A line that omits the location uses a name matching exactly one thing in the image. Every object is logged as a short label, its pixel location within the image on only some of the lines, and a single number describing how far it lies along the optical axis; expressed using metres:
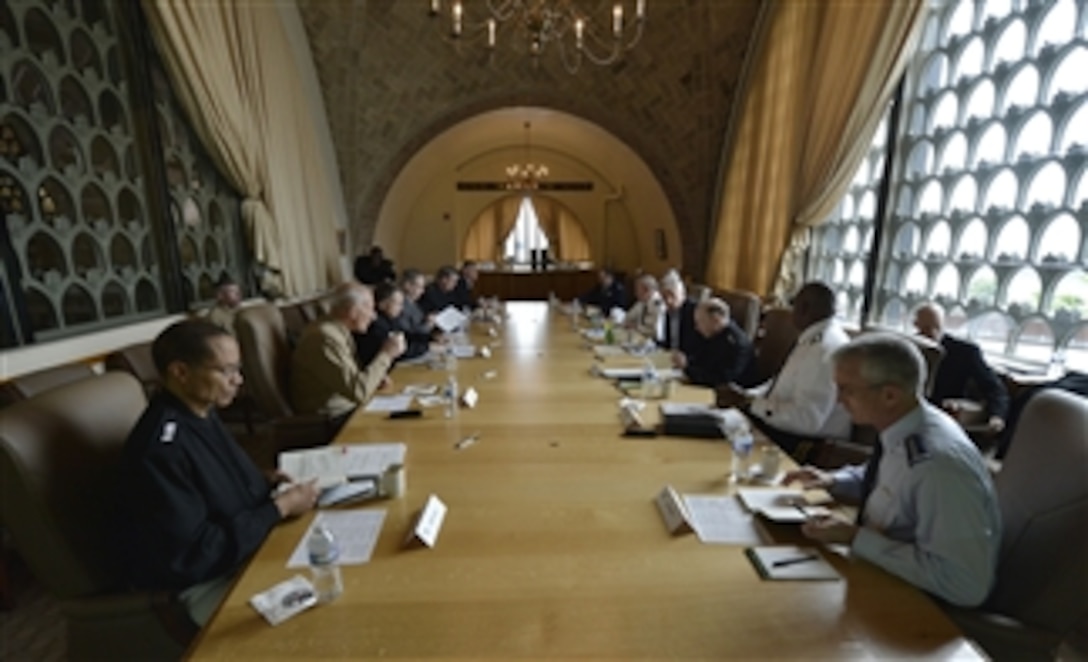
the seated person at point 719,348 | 3.10
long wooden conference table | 0.95
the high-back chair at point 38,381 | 2.03
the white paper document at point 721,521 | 1.31
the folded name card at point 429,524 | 1.26
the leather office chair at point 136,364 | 2.82
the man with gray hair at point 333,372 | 2.64
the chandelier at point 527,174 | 10.52
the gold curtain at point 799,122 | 3.98
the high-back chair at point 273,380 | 2.52
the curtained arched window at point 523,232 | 13.31
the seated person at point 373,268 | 6.92
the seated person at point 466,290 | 6.86
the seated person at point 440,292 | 6.20
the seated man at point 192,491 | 1.21
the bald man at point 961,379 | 2.62
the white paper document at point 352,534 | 1.21
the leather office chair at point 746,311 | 4.24
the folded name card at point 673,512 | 1.33
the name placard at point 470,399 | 2.39
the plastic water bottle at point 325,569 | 1.07
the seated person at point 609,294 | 6.71
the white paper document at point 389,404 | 2.35
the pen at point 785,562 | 1.18
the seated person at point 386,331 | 3.56
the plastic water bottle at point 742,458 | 1.64
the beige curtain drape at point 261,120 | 4.04
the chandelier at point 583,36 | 6.02
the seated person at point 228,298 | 4.10
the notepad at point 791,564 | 1.15
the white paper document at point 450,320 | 4.64
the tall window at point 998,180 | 2.80
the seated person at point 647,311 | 4.46
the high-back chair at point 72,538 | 1.19
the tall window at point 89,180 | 2.75
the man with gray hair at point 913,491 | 1.09
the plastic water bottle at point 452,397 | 2.27
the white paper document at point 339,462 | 1.64
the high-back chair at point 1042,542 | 1.12
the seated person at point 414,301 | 4.71
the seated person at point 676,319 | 4.10
